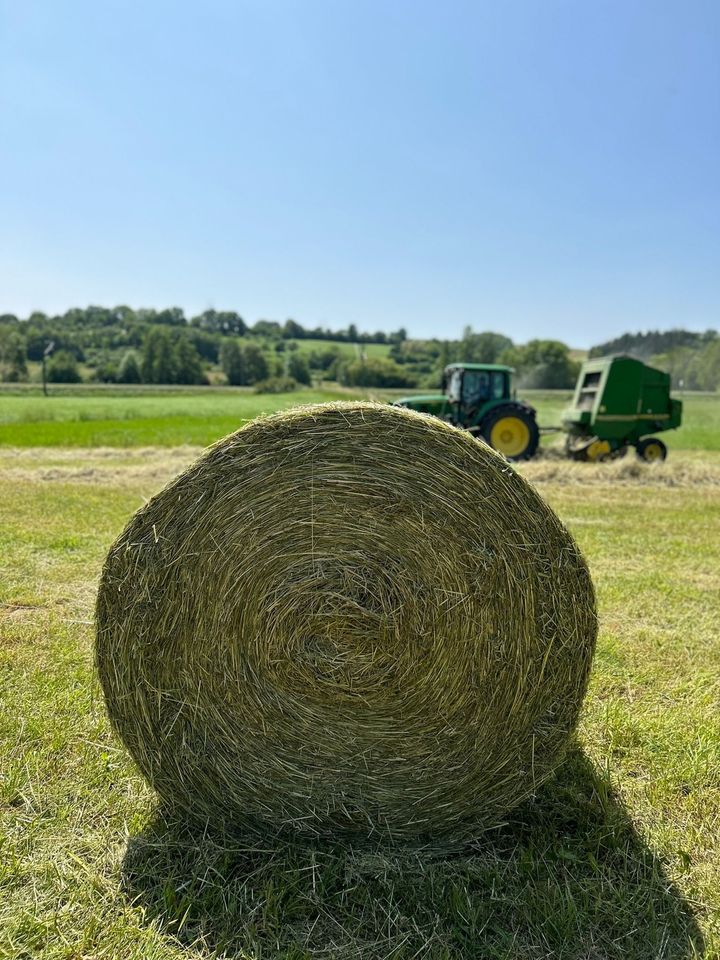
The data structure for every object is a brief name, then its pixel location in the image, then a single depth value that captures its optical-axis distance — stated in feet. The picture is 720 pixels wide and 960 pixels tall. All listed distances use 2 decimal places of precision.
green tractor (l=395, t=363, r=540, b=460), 44.83
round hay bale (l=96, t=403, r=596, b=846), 7.72
